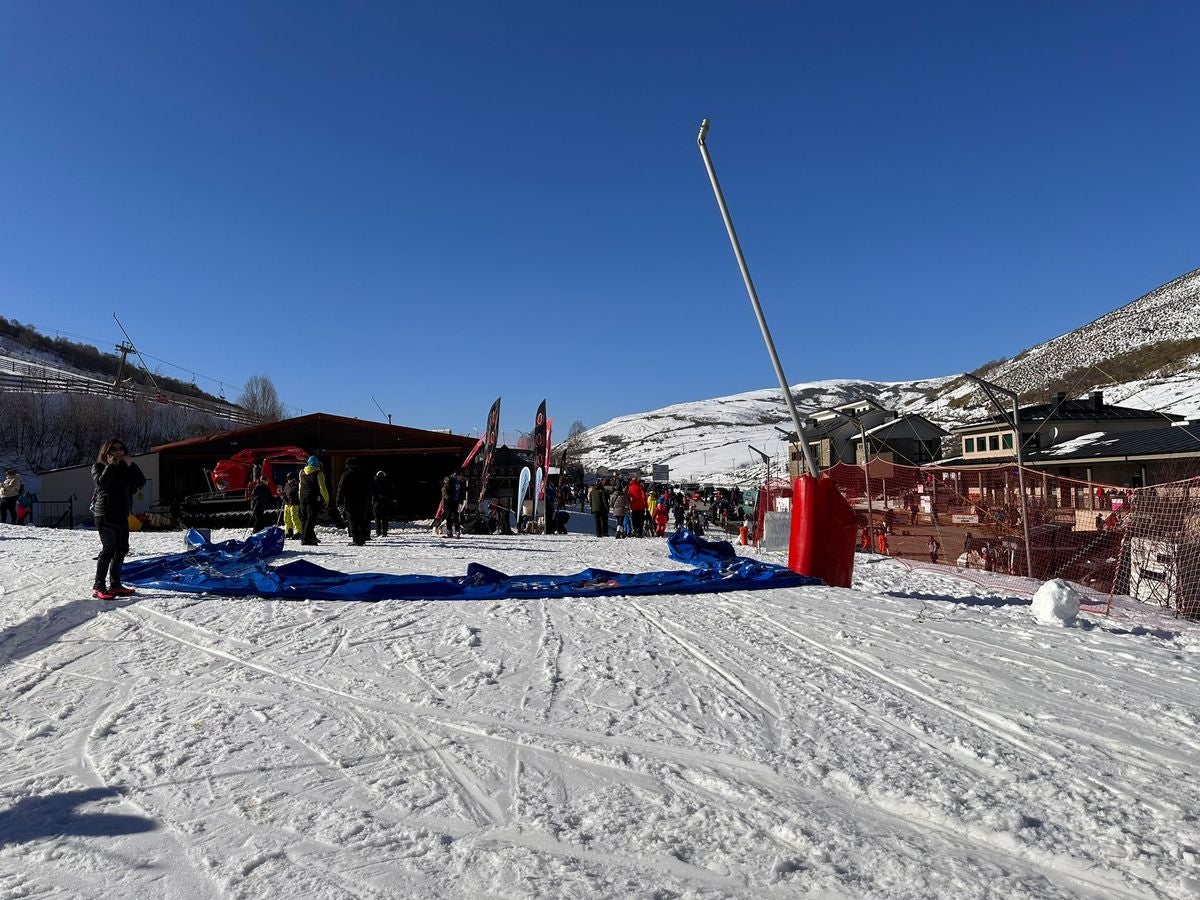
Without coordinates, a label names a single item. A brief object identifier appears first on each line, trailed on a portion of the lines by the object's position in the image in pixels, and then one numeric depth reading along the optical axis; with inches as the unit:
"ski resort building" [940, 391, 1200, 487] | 1133.1
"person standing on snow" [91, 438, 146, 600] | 269.7
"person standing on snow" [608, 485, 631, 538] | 773.9
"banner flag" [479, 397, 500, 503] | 847.7
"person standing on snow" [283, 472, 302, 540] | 593.3
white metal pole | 320.5
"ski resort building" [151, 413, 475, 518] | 1164.5
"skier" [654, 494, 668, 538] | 841.5
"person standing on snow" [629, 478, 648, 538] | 769.6
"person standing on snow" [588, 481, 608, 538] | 748.0
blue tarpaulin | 283.6
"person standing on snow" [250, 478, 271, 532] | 636.7
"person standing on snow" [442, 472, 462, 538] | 702.5
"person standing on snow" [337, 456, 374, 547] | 526.3
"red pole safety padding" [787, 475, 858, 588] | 311.1
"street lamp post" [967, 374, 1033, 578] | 361.8
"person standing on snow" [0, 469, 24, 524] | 773.3
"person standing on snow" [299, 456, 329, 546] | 522.6
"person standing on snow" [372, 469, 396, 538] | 604.1
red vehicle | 862.5
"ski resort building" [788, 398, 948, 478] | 2136.4
